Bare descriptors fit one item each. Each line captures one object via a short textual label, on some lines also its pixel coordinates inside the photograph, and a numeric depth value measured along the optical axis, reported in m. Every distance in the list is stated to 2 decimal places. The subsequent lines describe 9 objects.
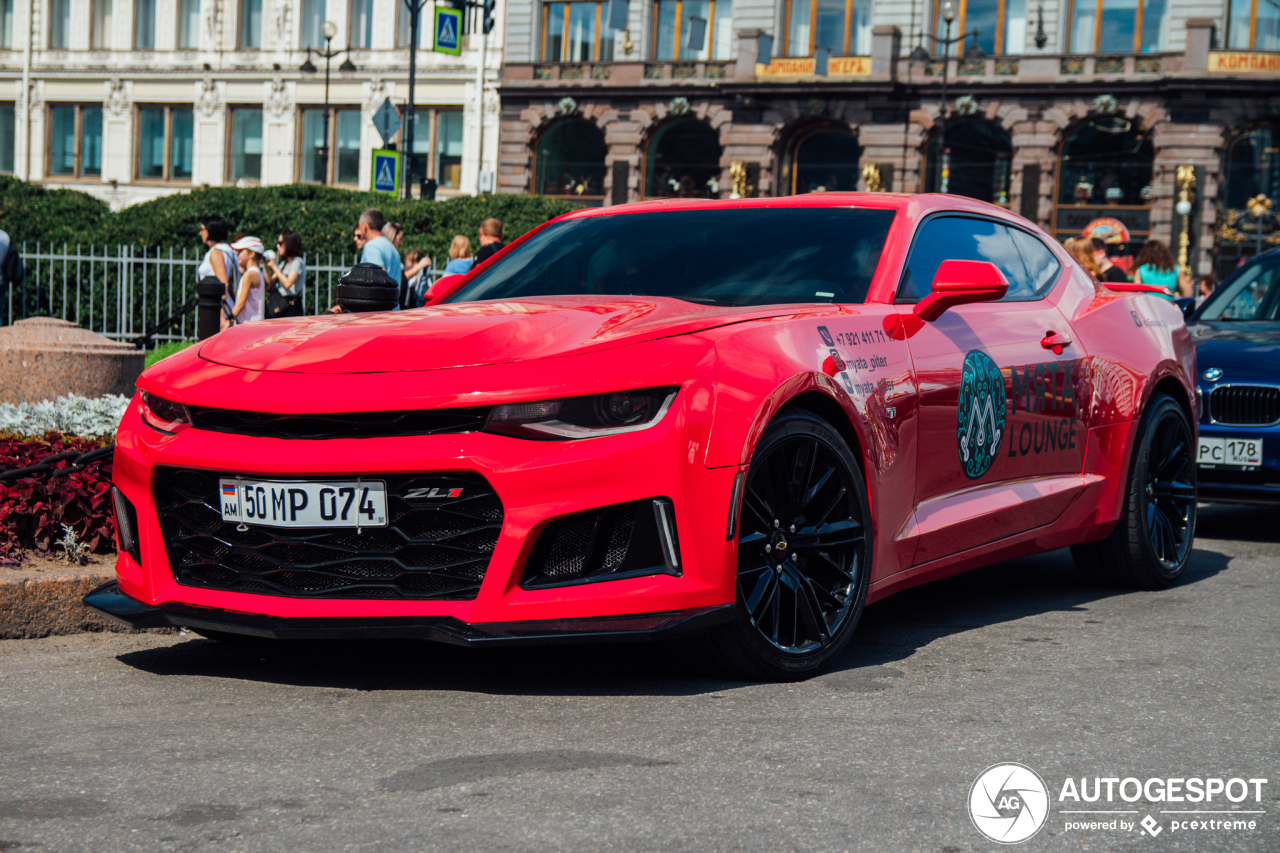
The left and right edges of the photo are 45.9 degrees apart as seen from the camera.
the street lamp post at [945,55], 40.16
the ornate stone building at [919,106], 39.31
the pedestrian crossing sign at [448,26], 25.78
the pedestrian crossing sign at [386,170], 20.88
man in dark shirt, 12.04
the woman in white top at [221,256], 12.31
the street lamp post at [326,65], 40.75
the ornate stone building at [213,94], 45.28
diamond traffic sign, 22.19
